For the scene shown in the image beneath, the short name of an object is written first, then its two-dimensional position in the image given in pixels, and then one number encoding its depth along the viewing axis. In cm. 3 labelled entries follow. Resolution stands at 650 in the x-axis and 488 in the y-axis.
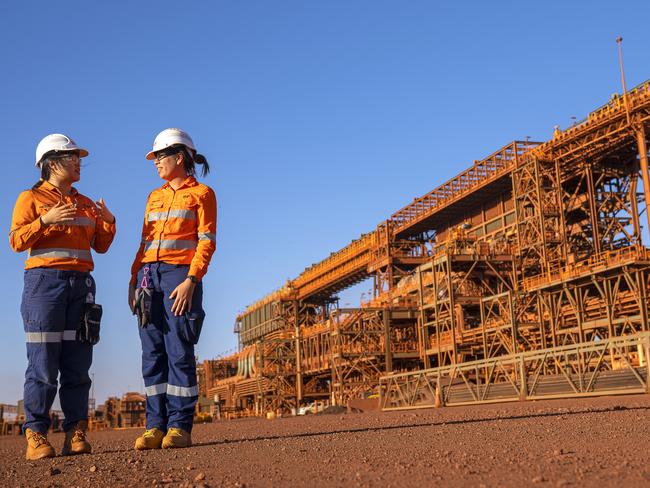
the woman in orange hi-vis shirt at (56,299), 625
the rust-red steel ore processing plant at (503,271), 2994
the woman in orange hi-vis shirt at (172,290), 630
